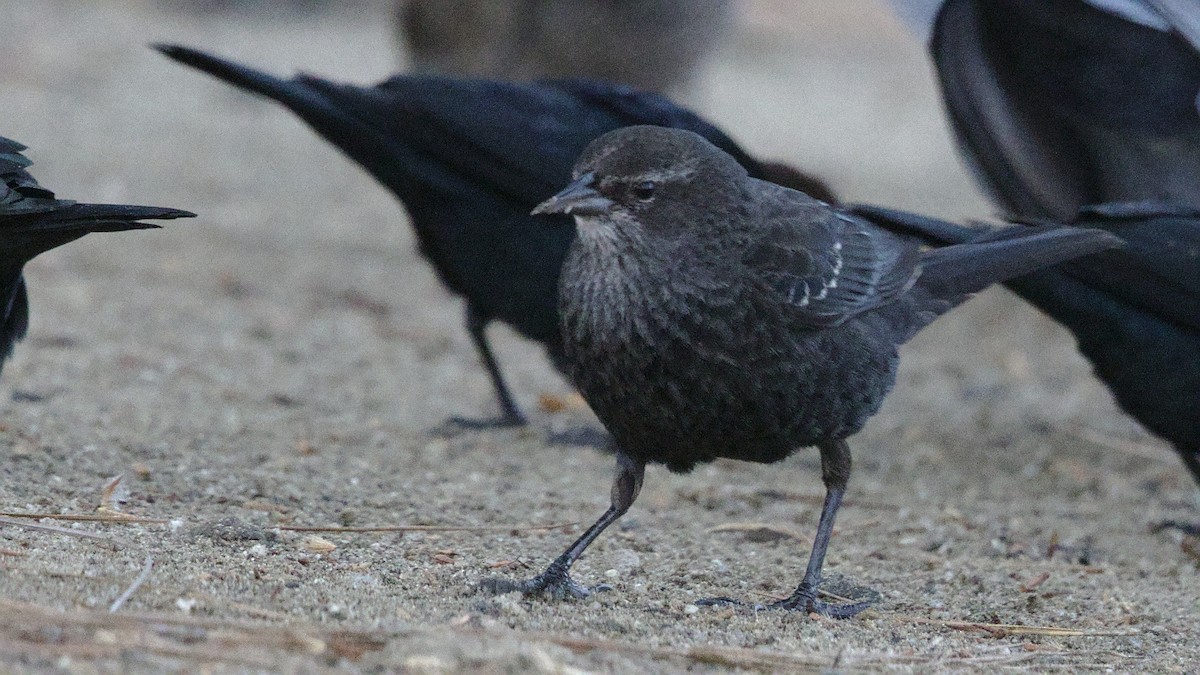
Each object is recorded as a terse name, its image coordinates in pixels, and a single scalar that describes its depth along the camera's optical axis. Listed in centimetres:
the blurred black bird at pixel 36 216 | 697
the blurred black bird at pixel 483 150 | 972
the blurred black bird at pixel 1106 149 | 959
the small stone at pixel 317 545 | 677
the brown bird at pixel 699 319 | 626
